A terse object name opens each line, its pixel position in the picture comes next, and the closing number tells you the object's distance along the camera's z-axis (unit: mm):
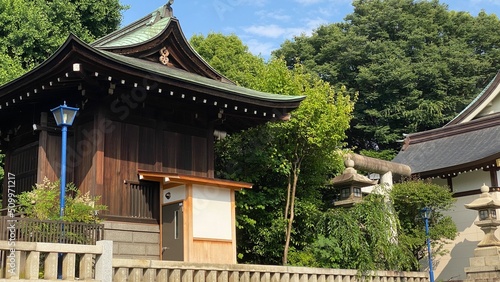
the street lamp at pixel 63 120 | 11812
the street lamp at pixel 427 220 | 19722
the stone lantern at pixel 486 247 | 18891
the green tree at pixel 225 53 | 35500
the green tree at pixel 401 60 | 36375
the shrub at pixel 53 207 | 12320
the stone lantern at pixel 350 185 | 18375
